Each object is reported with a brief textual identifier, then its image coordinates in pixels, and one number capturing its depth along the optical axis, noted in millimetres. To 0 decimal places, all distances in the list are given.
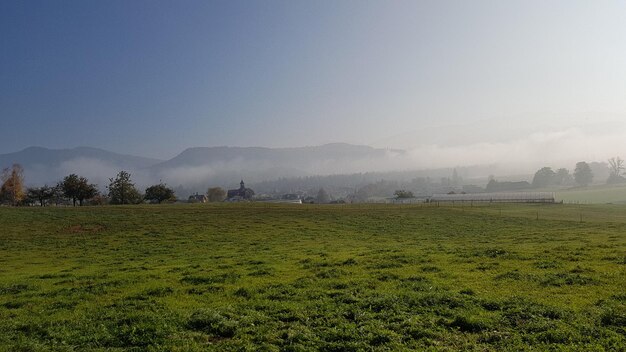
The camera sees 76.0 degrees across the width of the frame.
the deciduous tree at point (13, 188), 131125
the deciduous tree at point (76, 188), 116562
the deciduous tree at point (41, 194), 129625
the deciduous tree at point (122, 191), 137625
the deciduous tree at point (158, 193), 143000
